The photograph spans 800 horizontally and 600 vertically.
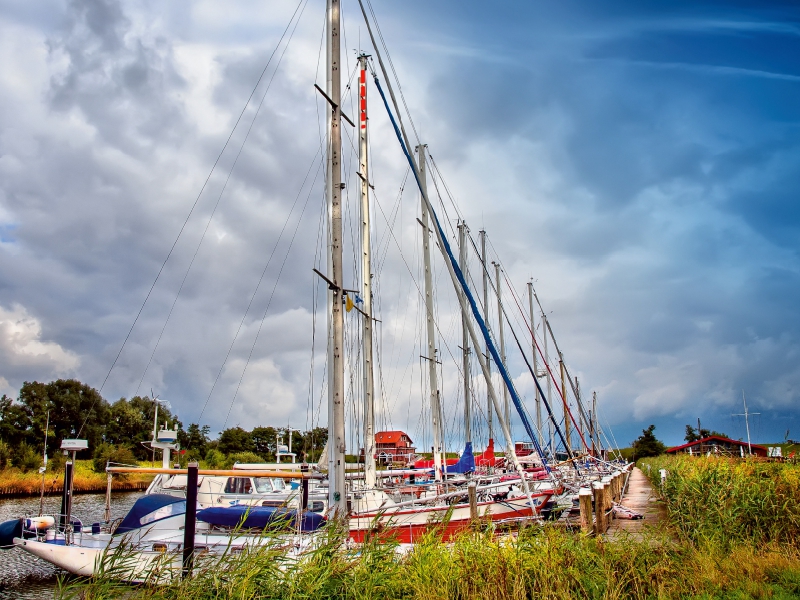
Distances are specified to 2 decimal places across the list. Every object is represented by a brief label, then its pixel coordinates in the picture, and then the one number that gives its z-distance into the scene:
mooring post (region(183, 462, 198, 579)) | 13.80
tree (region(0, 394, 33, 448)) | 66.81
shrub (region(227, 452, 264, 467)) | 61.75
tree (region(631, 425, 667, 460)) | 87.19
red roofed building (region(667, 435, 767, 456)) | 75.64
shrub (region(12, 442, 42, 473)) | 56.75
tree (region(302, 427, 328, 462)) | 66.69
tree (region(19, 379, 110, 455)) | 74.25
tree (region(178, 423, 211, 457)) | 74.82
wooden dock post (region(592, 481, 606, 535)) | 17.06
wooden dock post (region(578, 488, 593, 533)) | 16.36
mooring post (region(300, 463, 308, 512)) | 19.48
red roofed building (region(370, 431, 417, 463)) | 86.70
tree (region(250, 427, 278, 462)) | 83.88
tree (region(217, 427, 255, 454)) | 78.00
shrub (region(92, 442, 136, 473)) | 62.28
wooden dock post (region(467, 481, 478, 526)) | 16.41
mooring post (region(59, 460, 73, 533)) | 21.45
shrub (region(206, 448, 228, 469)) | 59.66
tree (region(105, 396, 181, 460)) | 80.93
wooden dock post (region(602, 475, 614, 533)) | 20.72
